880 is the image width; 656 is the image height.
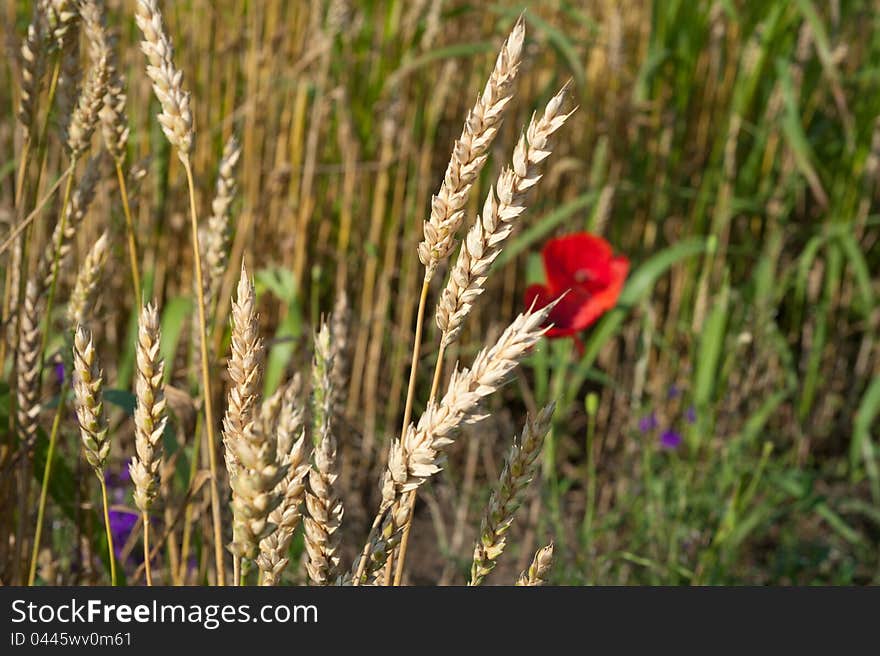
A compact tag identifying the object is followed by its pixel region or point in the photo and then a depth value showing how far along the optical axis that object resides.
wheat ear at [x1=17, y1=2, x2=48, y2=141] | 1.29
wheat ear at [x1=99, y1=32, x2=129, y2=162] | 1.28
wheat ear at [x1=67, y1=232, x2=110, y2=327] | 1.30
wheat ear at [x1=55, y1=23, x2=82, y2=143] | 1.31
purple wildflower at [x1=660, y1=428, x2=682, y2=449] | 2.35
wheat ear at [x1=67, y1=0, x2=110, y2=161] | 1.26
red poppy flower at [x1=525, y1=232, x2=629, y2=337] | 1.77
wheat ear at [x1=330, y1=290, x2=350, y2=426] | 1.38
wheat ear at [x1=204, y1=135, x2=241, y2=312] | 1.29
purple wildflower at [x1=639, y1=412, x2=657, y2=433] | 2.41
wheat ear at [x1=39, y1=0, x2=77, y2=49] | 1.28
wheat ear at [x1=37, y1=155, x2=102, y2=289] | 1.31
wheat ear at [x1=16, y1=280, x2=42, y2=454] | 1.29
